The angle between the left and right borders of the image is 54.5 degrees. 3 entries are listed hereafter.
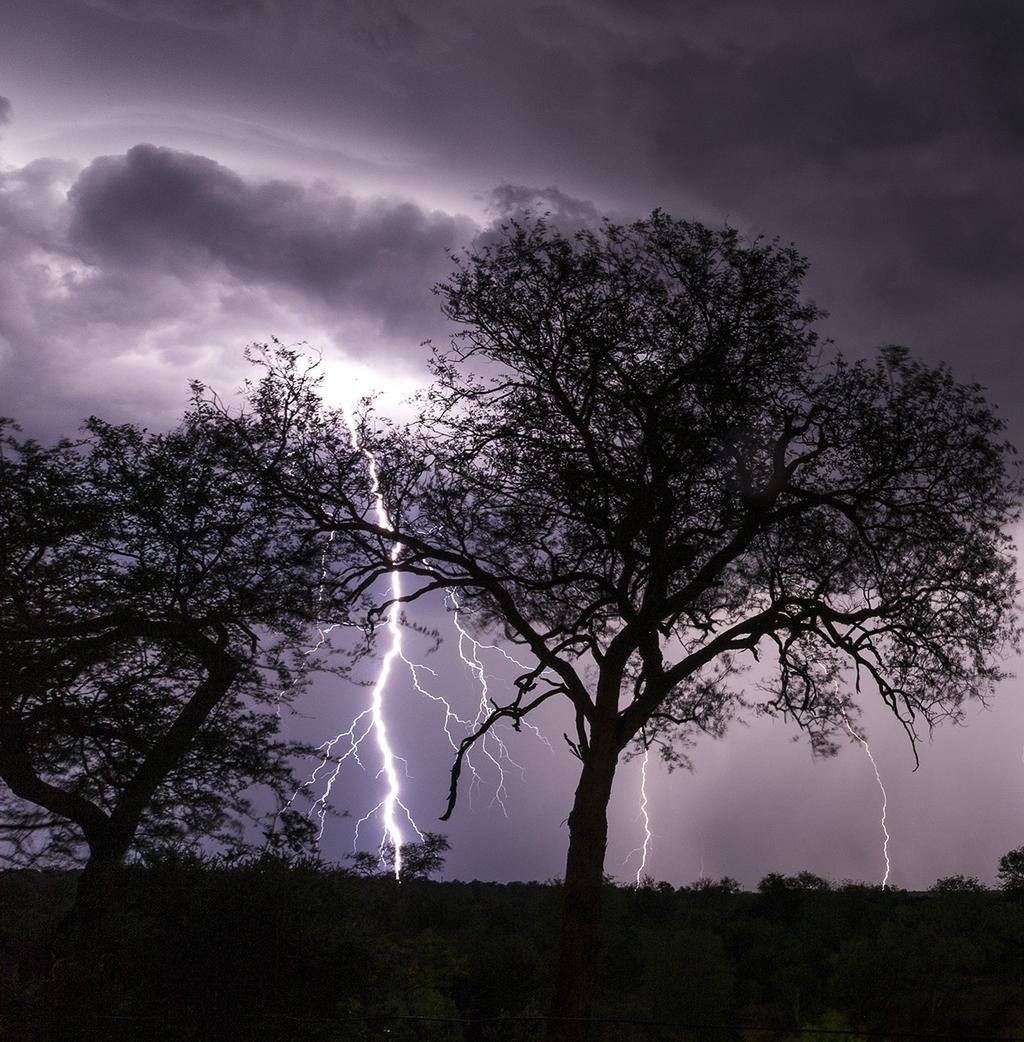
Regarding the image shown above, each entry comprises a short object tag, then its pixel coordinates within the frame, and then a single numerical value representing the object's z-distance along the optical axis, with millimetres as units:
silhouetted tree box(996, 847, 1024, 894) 35075
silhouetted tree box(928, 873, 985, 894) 28075
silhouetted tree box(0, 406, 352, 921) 10164
